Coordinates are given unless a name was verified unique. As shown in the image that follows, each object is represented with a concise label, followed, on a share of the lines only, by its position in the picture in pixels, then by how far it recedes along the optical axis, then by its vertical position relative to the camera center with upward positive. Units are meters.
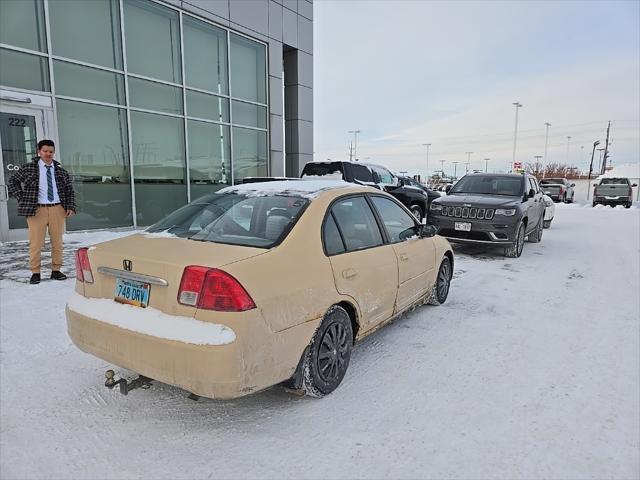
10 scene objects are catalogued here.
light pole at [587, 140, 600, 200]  65.97 +4.41
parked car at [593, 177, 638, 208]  24.48 -0.99
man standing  5.57 -0.39
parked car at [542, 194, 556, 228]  12.16 -1.05
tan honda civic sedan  2.35 -0.74
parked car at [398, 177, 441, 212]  15.97 -0.46
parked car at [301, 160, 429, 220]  11.84 -0.10
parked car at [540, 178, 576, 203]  26.84 -0.96
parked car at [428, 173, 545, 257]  8.11 -0.75
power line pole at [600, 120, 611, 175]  64.64 +3.19
